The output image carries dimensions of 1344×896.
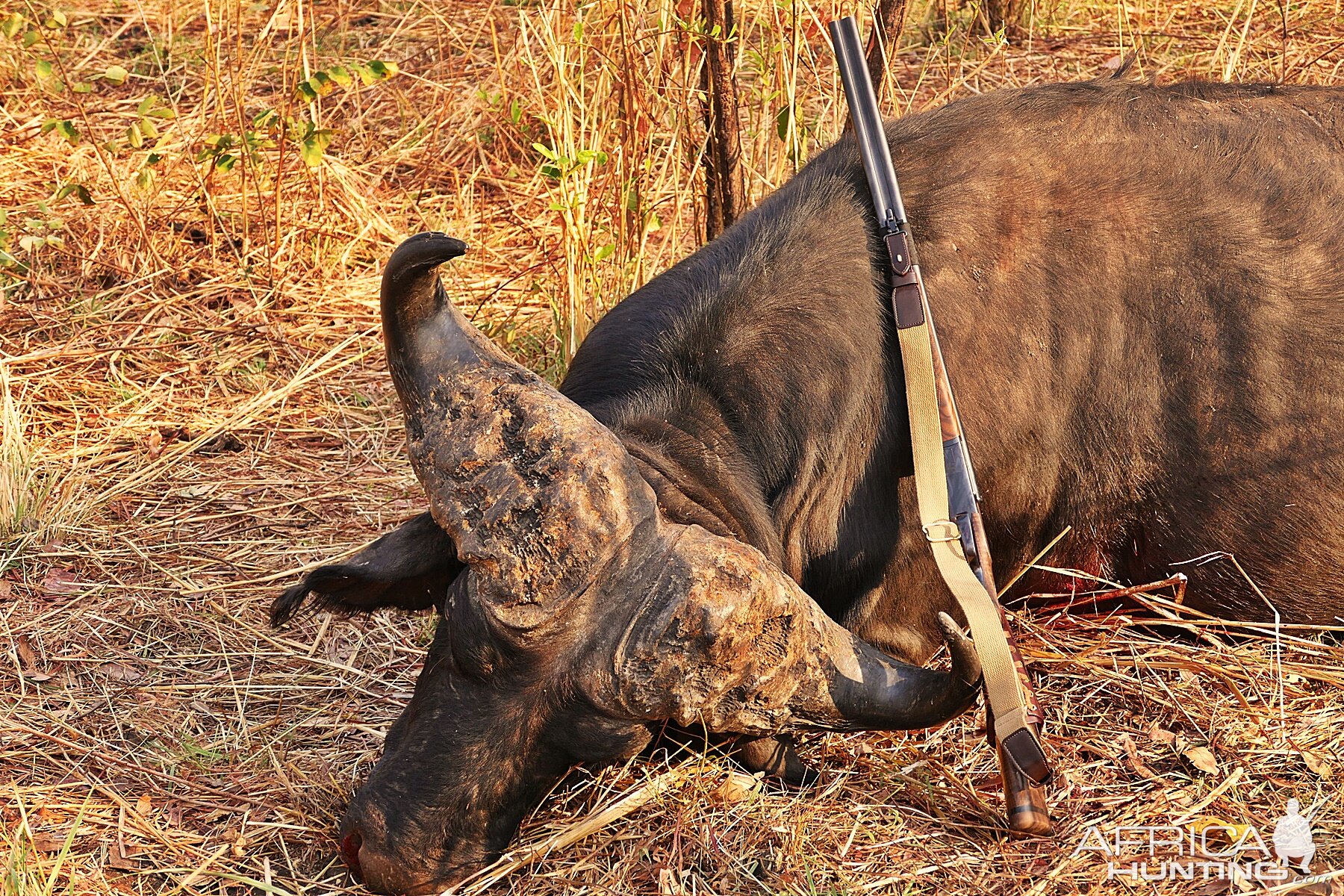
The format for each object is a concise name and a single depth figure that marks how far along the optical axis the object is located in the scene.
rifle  5.61
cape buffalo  5.19
